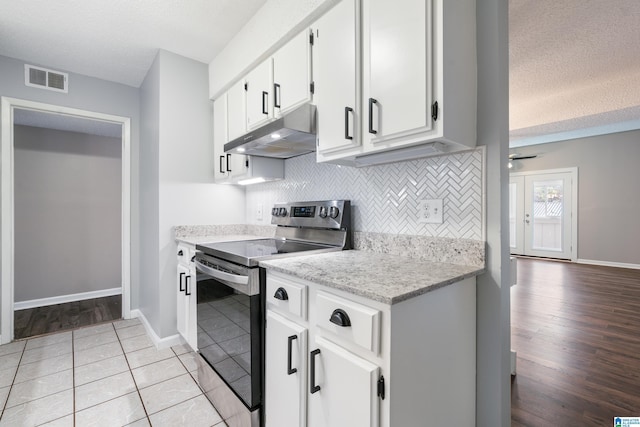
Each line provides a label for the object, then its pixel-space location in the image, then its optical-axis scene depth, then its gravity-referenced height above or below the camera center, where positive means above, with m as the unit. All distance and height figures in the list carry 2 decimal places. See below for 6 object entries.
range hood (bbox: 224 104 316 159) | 1.55 +0.46
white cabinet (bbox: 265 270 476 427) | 0.89 -0.52
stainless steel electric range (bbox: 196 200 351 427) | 1.39 -0.48
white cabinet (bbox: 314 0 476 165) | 1.10 +0.55
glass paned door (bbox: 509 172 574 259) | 6.23 -0.07
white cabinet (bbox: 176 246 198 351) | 2.18 -0.68
